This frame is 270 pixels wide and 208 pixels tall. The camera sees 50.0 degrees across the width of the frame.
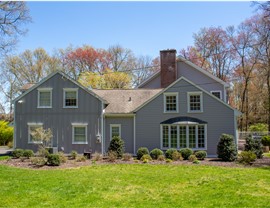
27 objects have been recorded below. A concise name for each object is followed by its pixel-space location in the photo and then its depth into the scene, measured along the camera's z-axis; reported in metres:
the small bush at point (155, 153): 18.89
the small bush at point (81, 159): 17.87
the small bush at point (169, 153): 18.80
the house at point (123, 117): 20.39
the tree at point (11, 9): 18.16
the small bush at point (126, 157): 17.84
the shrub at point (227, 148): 17.66
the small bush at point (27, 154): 19.77
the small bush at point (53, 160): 15.88
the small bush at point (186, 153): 18.66
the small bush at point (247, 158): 16.22
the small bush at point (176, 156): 18.09
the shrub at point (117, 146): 19.19
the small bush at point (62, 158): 16.92
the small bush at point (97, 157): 18.23
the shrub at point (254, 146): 18.80
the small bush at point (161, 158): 17.95
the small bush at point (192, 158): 17.64
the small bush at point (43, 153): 16.67
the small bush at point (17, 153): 19.78
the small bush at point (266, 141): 26.64
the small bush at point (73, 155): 19.60
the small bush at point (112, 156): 17.44
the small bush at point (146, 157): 17.85
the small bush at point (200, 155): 18.56
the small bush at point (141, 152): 19.19
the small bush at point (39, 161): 16.12
